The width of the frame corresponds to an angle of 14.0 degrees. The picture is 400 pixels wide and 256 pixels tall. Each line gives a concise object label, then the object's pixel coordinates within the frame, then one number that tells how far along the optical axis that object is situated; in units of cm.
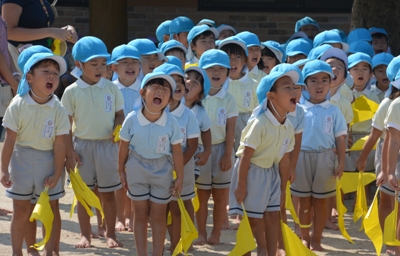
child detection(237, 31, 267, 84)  1508
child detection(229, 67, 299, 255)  1087
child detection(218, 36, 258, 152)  1386
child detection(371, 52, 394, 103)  1523
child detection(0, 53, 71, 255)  1081
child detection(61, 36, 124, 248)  1222
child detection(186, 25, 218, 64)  1565
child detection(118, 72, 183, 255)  1092
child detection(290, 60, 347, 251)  1225
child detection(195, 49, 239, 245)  1270
